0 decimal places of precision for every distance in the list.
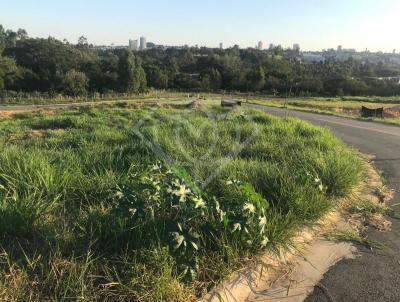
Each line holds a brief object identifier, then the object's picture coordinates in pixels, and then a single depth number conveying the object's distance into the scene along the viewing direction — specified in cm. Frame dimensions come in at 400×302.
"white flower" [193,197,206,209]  360
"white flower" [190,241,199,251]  329
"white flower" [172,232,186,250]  327
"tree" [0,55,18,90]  6981
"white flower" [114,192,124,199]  362
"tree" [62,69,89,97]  7012
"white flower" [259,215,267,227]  377
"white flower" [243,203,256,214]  370
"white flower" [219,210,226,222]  366
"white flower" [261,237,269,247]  385
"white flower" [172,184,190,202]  360
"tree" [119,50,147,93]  7519
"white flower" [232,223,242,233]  353
